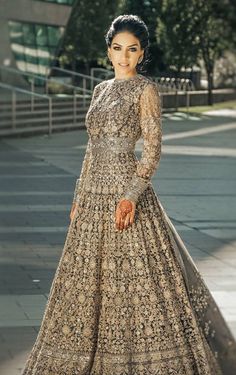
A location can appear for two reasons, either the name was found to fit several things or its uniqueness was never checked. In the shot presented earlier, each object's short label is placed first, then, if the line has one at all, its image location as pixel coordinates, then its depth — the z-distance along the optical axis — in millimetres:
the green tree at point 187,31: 46281
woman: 5562
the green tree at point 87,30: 47094
